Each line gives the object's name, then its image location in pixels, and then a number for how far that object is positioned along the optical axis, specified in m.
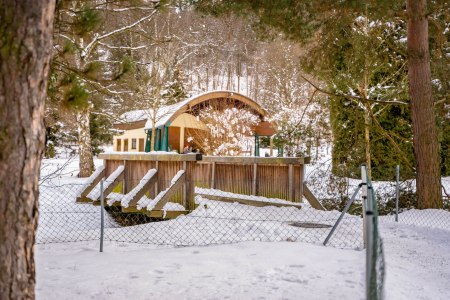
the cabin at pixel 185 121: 22.24
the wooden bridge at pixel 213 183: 9.71
